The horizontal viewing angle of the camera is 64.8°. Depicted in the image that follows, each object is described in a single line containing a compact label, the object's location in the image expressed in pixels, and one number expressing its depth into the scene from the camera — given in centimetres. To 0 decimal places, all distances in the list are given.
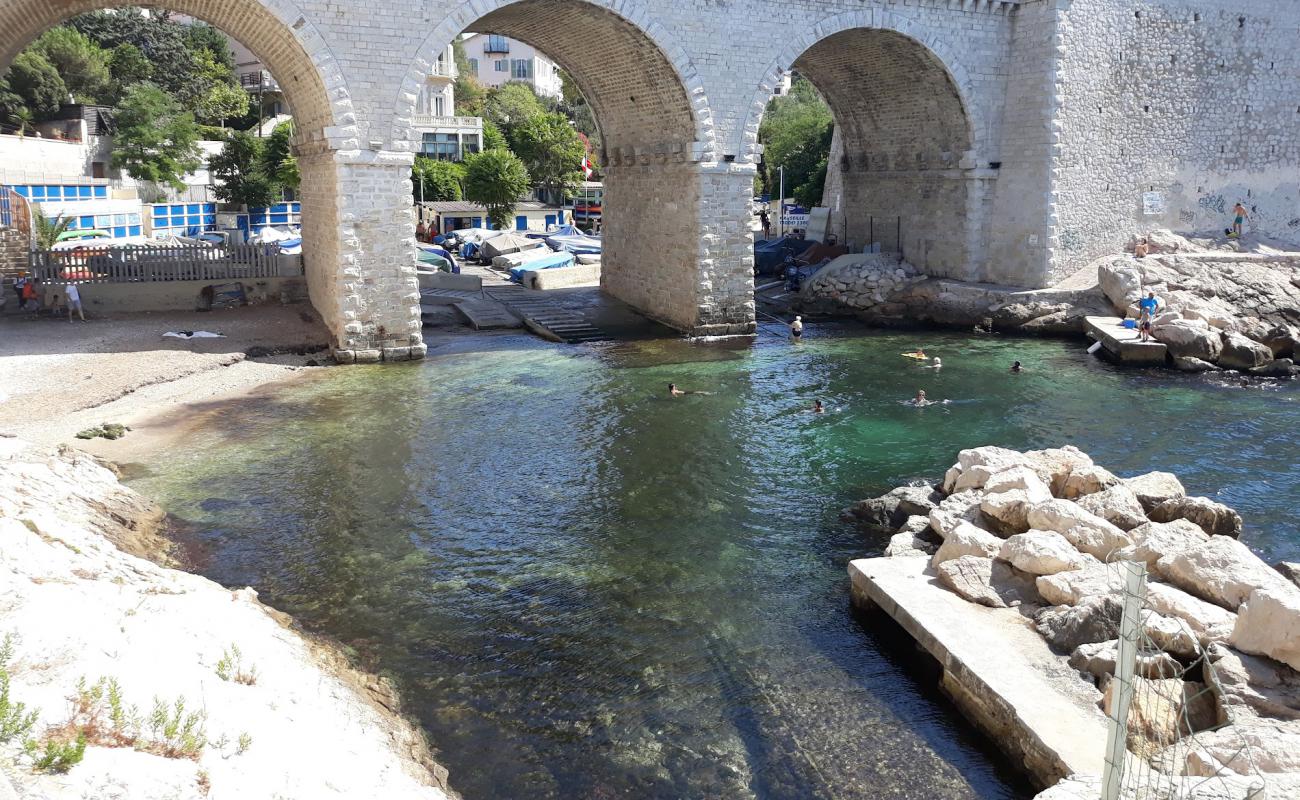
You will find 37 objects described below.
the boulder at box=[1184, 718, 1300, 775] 570
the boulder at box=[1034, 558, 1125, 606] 814
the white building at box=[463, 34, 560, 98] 7838
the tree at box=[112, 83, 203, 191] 4066
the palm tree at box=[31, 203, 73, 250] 2829
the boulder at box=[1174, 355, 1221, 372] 1972
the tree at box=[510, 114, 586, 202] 5019
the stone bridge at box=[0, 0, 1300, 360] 1802
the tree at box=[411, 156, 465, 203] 4688
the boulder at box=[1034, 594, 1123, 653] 759
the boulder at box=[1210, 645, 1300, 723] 680
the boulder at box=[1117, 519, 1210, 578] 892
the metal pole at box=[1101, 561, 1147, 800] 464
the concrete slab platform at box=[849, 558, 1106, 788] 655
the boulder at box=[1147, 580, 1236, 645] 762
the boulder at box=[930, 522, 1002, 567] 910
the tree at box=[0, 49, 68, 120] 4181
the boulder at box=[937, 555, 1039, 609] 858
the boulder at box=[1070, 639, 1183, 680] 698
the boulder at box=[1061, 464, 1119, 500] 1089
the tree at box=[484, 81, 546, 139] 6028
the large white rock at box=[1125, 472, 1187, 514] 1045
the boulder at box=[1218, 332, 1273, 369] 1998
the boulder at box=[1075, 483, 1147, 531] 989
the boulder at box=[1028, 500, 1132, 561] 918
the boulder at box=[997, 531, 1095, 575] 859
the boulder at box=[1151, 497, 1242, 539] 1014
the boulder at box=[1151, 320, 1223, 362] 2009
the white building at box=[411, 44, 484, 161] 5306
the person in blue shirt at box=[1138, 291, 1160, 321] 2094
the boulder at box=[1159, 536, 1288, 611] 808
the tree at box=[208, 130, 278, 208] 4247
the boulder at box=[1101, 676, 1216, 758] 653
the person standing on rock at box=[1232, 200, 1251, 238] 2639
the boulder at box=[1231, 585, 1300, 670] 702
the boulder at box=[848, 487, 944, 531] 1113
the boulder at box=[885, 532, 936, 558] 984
